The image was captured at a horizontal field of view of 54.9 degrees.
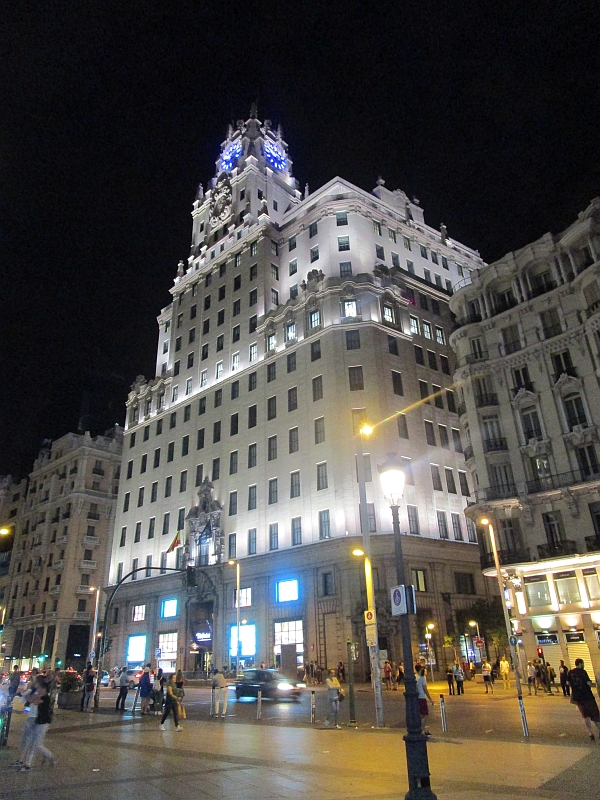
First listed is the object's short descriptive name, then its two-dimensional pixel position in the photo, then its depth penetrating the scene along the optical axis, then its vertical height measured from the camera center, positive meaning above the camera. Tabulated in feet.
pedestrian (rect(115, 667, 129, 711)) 87.97 -2.18
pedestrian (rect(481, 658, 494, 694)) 106.52 -2.16
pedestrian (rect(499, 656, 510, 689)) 124.42 -1.49
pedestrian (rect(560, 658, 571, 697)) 81.38 -2.91
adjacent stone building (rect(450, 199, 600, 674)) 121.49 +49.43
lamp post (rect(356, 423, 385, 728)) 62.75 +6.10
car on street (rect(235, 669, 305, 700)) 99.76 -2.28
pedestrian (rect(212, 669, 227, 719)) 76.13 -1.83
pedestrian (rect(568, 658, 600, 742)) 46.21 -2.68
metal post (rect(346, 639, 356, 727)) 62.54 -3.28
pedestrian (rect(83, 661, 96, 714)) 93.35 -1.71
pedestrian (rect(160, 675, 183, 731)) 62.64 -3.00
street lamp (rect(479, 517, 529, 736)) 94.05 +8.24
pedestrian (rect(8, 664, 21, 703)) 73.28 -0.23
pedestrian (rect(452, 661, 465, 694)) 102.32 -2.39
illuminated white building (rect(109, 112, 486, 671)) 154.20 +69.18
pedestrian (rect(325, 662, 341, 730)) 63.52 -2.76
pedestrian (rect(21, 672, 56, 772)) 40.83 -3.10
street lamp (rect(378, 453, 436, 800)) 26.20 -3.05
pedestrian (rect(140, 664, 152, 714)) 81.92 -1.78
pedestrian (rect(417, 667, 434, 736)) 56.67 -2.72
